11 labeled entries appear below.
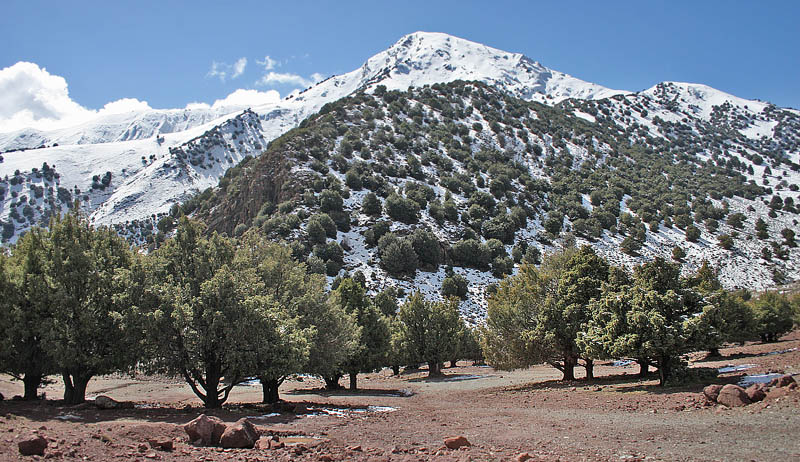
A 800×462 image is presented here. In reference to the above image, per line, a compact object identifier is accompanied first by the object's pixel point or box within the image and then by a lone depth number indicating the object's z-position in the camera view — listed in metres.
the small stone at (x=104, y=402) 17.08
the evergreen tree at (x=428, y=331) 44.47
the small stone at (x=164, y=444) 10.63
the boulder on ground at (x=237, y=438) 11.18
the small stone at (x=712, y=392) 14.60
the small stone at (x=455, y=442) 10.84
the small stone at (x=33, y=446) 8.80
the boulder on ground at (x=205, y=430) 11.50
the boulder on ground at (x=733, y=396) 13.77
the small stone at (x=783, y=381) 14.37
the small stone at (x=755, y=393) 13.76
